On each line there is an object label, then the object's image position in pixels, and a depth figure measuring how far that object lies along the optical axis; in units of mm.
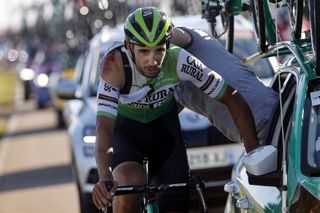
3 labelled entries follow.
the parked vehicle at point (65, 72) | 44122
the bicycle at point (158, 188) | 11352
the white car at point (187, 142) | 19172
